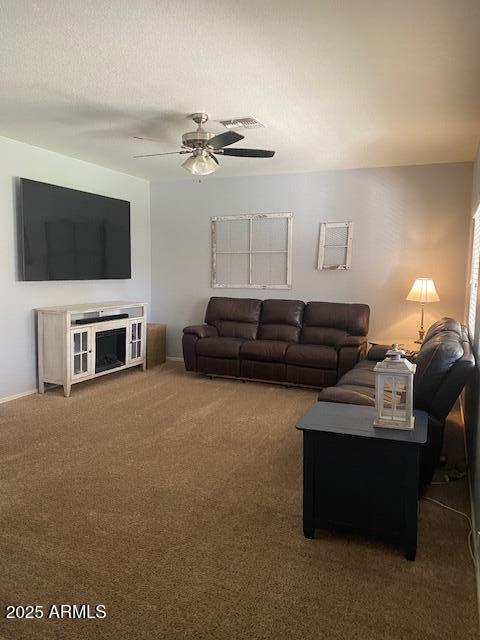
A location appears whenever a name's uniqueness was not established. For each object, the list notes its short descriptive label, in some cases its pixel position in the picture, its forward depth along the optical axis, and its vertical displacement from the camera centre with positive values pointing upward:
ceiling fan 3.81 +0.96
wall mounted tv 4.66 +0.37
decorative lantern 2.24 -0.57
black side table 2.12 -0.93
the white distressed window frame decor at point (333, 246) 5.68 +0.32
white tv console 4.73 -0.79
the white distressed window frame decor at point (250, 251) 5.96 +0.26
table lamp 4.98 -0.20
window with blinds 3.79 +0.04
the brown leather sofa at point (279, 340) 5.04 -0.79
